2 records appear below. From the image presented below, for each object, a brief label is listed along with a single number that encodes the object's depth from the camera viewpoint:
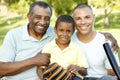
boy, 3.35
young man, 3.42
